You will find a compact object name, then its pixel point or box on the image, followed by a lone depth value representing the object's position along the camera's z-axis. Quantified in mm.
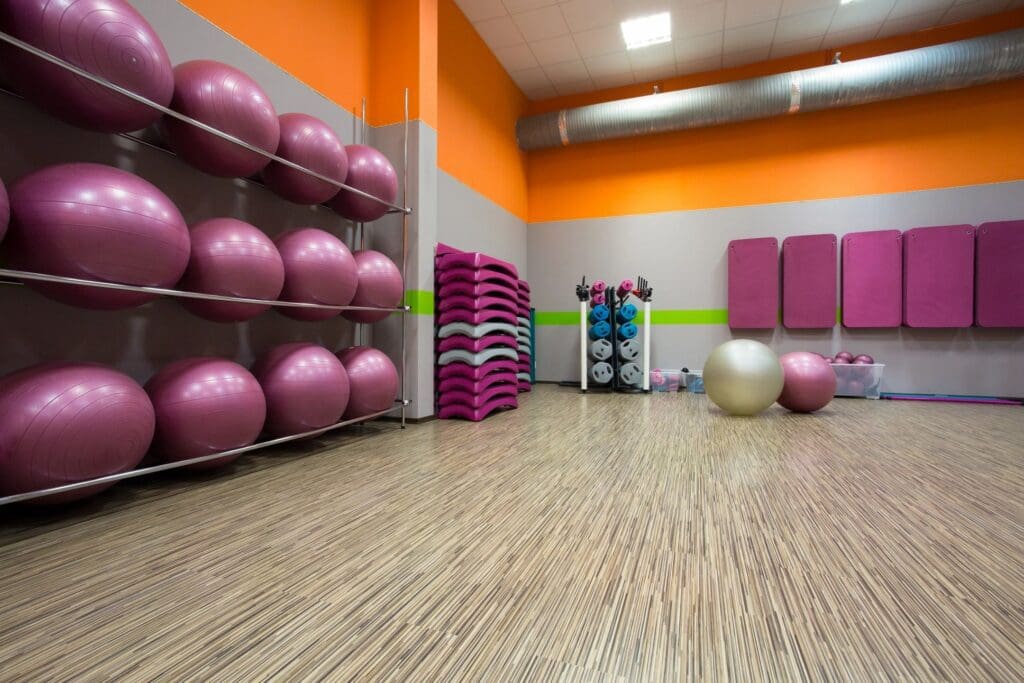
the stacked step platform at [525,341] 5174
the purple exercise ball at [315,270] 2344
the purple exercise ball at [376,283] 2775
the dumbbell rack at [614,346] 5414
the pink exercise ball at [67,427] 1362
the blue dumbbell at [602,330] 5492
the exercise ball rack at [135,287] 1370
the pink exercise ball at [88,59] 1446
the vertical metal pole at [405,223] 3381
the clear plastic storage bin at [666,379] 5586
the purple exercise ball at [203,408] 1809
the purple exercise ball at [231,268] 1940
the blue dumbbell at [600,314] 5473
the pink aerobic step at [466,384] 3512
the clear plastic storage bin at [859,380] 4824
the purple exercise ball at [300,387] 2266
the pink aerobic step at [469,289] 3494
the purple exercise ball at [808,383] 3777
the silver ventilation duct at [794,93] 4461
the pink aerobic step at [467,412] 3488
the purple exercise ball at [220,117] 1931
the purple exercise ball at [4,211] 1342
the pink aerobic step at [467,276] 3496
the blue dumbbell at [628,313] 5355
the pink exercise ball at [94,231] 1450
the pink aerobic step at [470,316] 3477
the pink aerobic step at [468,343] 3479
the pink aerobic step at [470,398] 3504
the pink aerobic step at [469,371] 3508
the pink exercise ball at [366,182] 2865
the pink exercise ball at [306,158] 2408
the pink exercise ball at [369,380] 2713
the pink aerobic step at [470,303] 3486
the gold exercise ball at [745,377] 3570
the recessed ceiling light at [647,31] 4778
